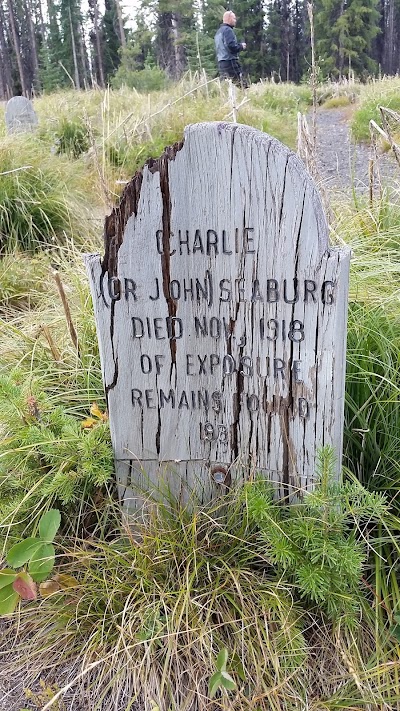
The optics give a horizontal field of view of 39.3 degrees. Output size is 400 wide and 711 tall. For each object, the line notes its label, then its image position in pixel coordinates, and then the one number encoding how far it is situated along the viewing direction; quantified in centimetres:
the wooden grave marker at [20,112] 729
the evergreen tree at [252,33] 4003
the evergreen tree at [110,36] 3946
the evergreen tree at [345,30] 3584
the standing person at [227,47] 1204
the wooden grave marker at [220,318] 144
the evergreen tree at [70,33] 3947
